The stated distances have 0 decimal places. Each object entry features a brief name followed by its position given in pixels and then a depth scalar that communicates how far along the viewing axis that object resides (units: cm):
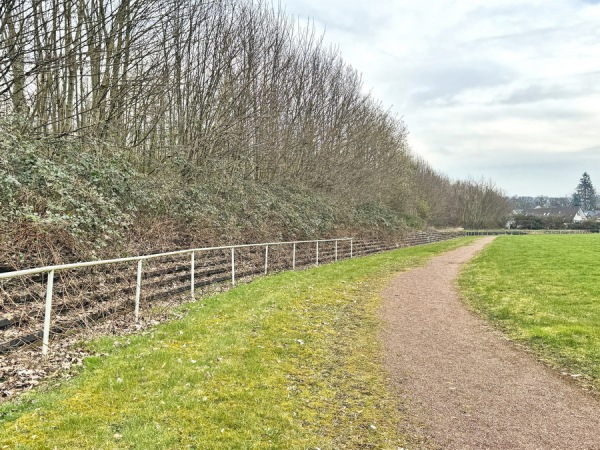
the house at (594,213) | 13570
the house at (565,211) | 12885
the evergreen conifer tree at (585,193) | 16012
